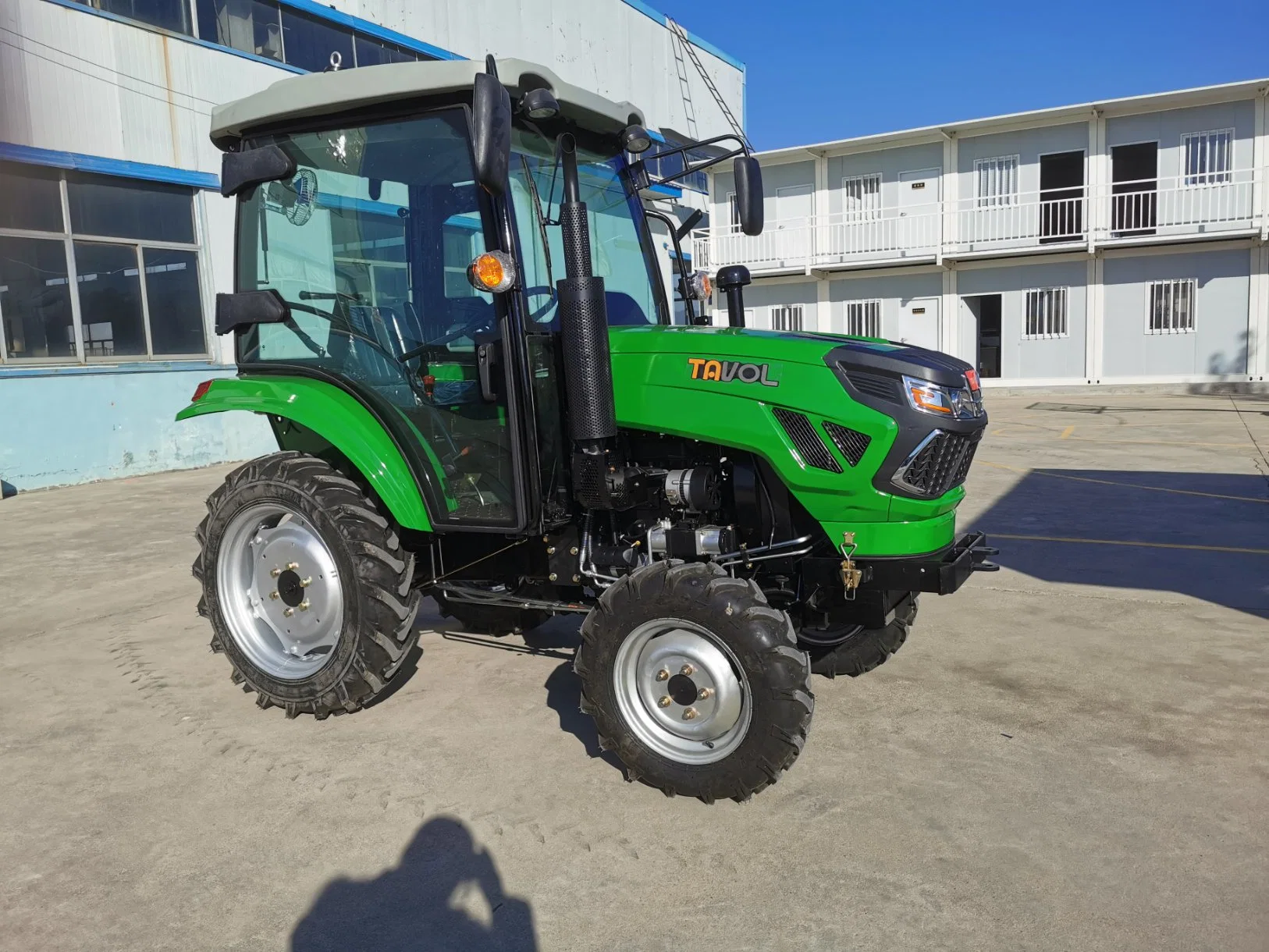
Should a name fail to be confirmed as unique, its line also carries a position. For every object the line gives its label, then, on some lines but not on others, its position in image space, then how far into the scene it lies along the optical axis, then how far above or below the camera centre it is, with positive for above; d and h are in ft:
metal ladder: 89.66 +26.30
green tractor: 10.90 -0.91
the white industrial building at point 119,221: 36.83 +6.57
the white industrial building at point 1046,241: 70.38 +8.25
